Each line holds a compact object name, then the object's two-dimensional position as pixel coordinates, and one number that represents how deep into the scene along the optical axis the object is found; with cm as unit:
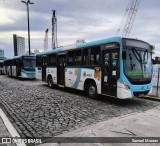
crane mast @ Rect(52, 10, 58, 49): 5289
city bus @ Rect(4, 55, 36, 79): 2214
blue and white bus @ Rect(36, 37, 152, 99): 845
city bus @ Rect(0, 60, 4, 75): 3722
